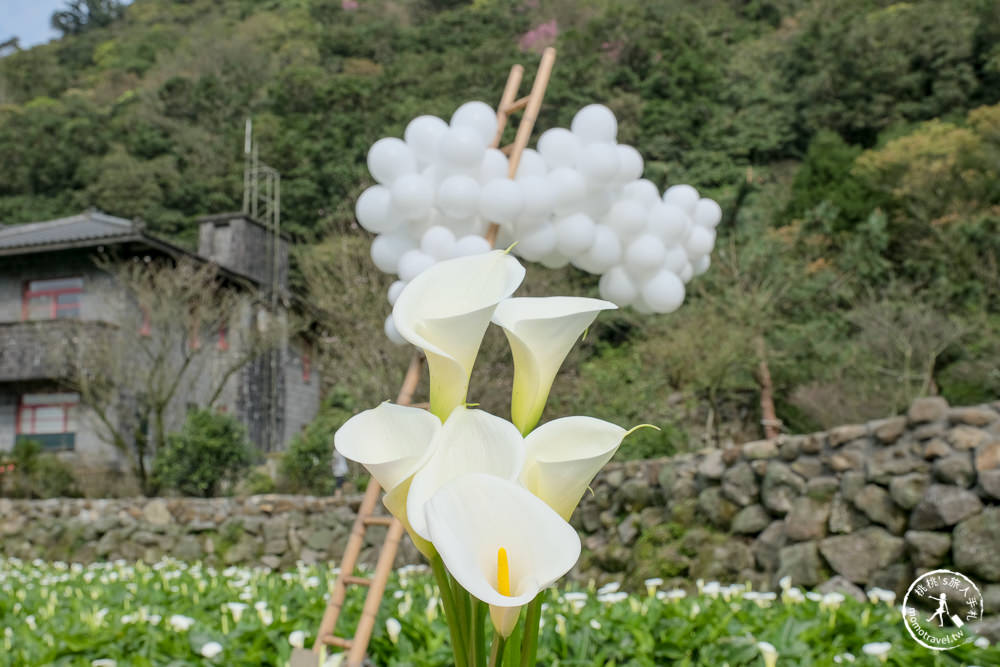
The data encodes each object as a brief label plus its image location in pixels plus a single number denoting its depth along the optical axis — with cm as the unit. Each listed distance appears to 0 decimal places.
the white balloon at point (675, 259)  323
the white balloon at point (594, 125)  313
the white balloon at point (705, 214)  346
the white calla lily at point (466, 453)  75
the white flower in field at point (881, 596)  258
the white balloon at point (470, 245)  293
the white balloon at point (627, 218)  313
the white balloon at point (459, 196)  289
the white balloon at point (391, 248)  322
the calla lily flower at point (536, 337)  88
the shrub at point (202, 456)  907
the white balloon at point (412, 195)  296
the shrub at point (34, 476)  977
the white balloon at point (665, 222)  317
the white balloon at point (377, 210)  308
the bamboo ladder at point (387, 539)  232
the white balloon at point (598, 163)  300
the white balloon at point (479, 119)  305
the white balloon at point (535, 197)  295
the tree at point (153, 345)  1021
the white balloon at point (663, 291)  317
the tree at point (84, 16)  3603
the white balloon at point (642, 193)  324
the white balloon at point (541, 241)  306
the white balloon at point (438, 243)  297
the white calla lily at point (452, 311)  85
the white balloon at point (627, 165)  312
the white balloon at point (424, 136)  307
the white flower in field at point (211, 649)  208
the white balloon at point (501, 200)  288
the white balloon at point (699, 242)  340
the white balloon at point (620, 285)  319
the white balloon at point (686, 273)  337
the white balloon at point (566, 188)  301
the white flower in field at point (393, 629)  218
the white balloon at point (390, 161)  308
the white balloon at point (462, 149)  293
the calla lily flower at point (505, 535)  68
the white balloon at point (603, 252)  312
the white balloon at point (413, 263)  301
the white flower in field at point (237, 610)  250
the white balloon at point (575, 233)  305
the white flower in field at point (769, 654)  152
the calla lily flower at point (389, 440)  80
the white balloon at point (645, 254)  310
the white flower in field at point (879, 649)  191
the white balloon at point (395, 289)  267
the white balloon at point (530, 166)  316
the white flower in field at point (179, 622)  241
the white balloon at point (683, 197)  333
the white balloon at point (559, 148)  311
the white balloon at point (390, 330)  282
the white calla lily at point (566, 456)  79
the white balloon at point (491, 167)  297
